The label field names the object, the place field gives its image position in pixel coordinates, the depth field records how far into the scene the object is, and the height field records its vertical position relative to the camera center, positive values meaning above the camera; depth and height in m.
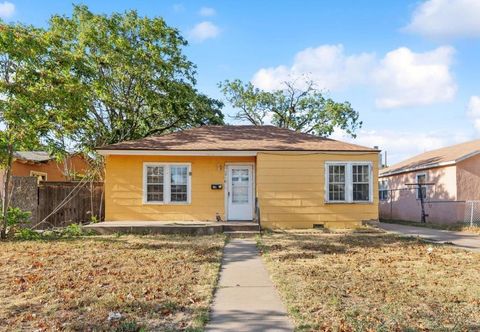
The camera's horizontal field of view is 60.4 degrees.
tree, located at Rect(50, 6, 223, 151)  19.23 +5.97
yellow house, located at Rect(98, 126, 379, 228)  14.20 +0.46
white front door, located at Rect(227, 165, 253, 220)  14.74 +0.13
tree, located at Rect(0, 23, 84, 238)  10.03 +2.67
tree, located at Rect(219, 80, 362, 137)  30.38 +6.76
